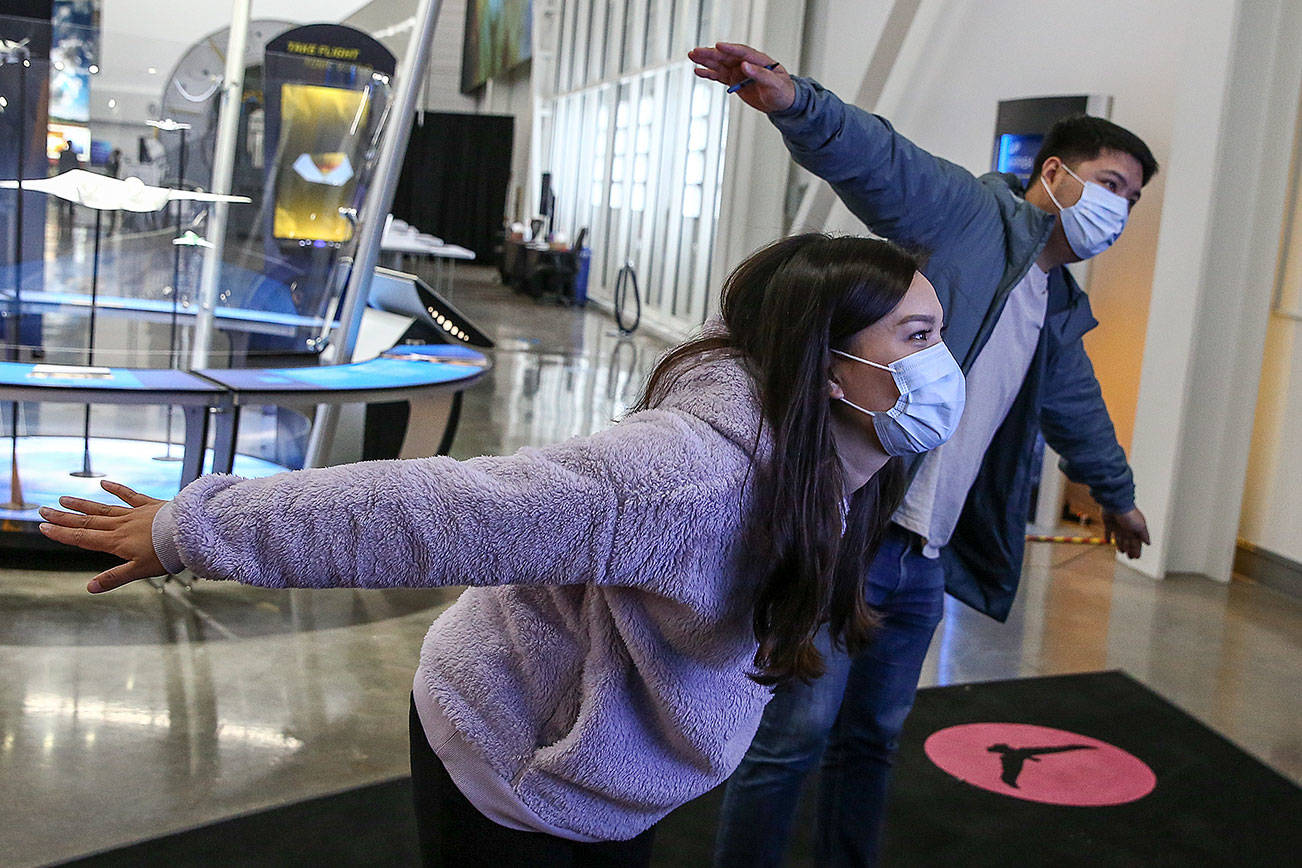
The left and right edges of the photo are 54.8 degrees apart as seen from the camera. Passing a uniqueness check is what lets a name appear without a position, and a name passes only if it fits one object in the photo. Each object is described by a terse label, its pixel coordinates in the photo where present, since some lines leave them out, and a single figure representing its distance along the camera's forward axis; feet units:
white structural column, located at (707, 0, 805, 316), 33.24
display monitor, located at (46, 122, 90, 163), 15.16
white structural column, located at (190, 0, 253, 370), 16.24
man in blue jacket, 6.49
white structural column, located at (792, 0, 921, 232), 25.85
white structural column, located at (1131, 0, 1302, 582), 17.54
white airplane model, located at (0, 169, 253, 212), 15.34
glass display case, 15.16
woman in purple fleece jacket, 3.57
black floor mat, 9.04
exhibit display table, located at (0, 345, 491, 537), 13.26
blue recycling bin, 55.77
